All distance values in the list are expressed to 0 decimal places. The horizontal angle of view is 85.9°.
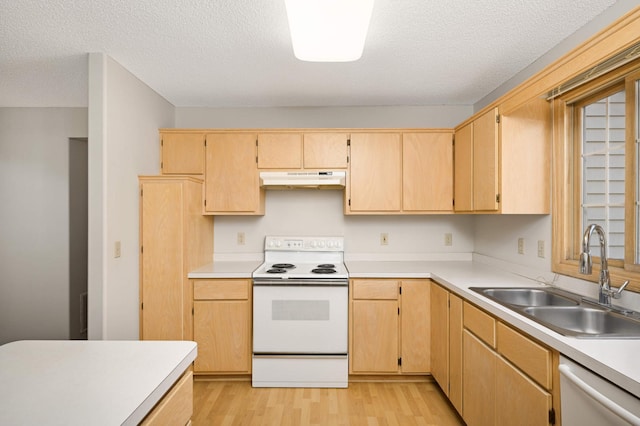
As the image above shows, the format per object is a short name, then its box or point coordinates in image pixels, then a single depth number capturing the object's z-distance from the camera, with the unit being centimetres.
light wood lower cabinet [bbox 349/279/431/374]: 270
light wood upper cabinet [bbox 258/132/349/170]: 302
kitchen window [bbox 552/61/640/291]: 168
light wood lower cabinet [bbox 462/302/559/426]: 133
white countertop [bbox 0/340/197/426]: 78
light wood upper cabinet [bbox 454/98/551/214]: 219
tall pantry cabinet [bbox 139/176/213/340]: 259
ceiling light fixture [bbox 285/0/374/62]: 130
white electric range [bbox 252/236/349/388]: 265
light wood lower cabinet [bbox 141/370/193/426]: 94
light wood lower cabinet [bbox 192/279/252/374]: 270
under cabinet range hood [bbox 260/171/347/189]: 289
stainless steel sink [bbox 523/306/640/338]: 148
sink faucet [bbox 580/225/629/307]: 161
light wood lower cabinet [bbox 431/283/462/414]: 218
